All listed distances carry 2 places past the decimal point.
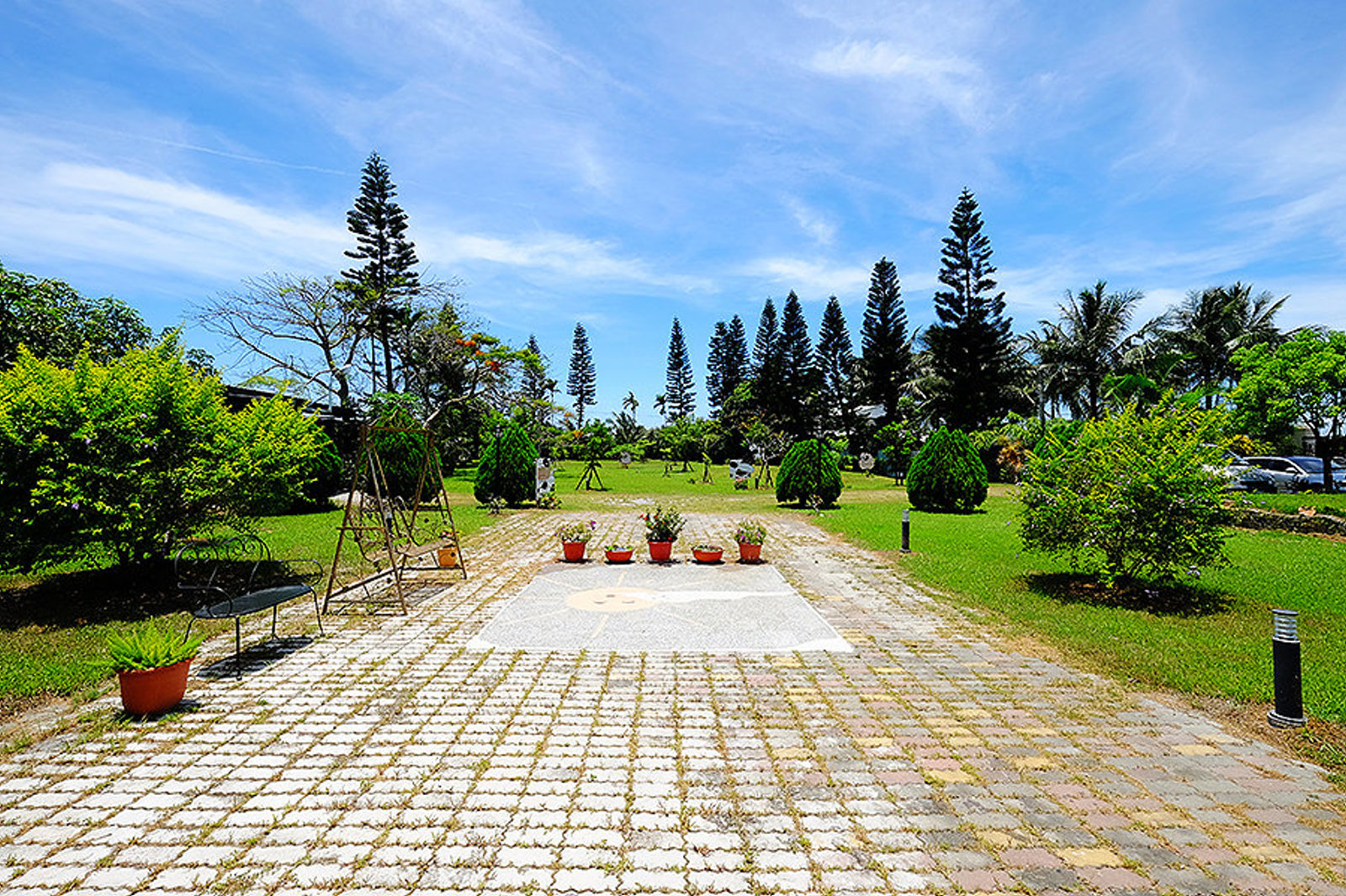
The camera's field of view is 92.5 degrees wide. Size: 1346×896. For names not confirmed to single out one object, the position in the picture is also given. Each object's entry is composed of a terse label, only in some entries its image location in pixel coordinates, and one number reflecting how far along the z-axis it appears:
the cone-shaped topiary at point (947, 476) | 15.75
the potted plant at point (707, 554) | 9.12
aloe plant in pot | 3.69
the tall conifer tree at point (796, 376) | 42.25
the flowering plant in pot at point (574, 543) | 9.22
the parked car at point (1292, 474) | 19.94
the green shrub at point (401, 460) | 15.38
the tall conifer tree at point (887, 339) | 37.12
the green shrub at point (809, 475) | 17.05
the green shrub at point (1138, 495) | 6.24
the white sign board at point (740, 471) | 27.40
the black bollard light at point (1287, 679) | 3.70
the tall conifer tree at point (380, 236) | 27.80
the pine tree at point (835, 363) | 42.66
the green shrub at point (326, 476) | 15.13
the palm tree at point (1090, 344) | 32.66
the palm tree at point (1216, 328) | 32.38
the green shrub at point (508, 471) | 16.86
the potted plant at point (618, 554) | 9.12
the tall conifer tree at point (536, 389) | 22.84
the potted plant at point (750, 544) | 9.20
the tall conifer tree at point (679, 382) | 58.75
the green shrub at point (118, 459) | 5.70
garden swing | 6.39
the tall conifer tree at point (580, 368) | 59.88
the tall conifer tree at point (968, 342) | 30.69
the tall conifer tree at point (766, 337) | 48.06
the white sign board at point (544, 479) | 17.08
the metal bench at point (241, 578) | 4.59
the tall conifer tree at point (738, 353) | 54.25
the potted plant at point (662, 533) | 9.24
